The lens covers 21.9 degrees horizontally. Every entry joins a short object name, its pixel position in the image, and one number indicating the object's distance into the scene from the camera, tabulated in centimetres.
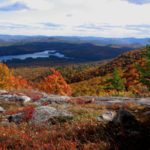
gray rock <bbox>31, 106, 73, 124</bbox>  1545
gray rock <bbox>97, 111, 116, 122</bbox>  1208
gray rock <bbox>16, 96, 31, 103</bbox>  2592
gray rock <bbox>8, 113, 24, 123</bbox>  1704
